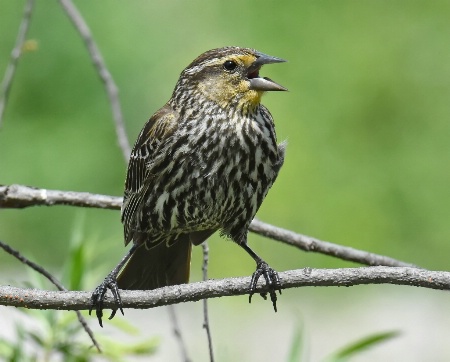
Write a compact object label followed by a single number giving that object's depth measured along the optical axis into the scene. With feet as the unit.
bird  28.86
